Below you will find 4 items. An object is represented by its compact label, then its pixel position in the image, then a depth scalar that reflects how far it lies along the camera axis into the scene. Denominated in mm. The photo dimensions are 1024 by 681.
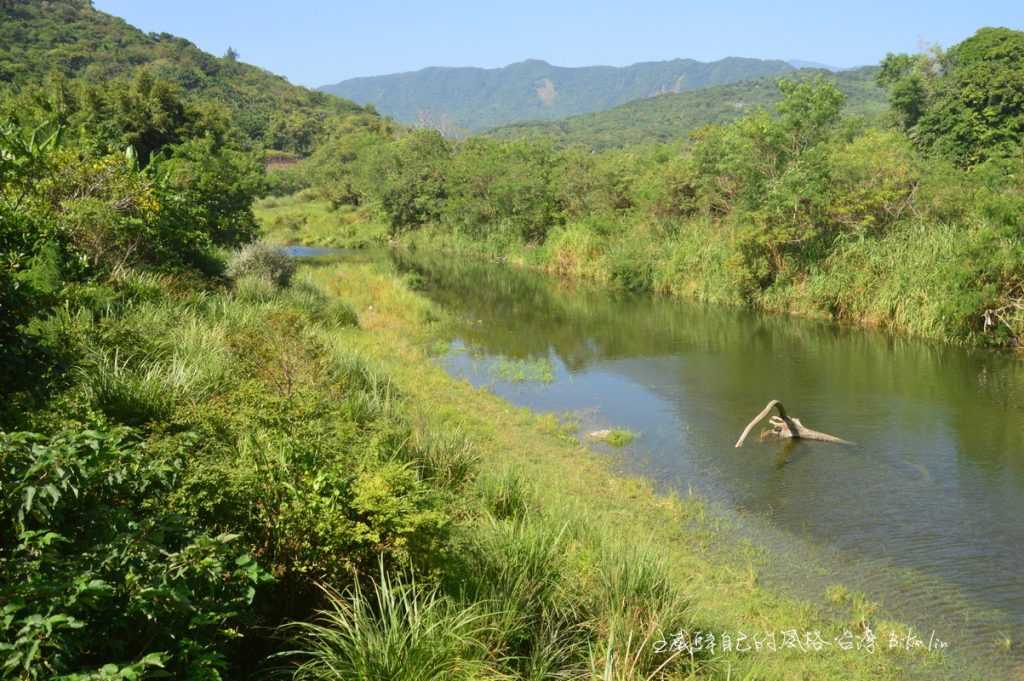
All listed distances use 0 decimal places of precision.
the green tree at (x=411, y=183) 51969
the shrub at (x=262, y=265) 19156
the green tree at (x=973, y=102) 32844
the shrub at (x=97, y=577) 3041
